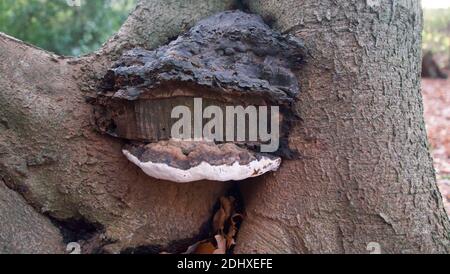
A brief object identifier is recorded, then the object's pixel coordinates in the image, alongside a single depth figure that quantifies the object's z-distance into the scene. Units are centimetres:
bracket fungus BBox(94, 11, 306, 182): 56
